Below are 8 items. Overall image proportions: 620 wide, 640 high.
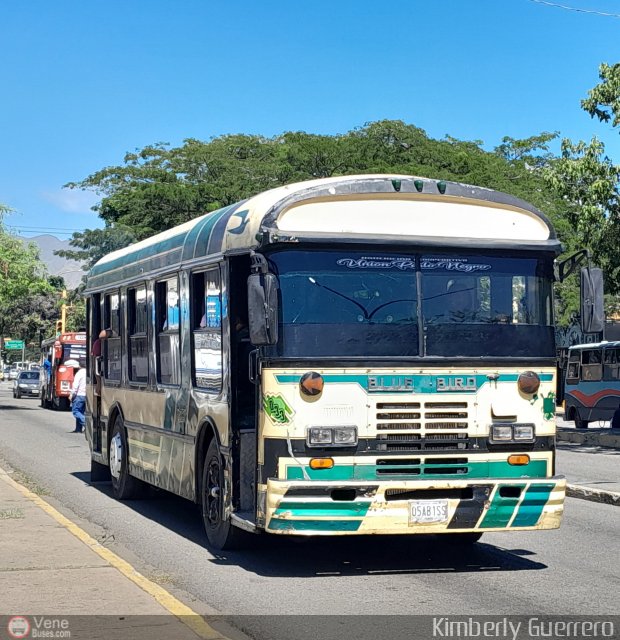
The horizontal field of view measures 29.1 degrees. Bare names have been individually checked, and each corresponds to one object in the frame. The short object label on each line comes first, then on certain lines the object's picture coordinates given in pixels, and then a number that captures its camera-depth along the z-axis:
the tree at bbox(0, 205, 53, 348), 44.84
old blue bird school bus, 9.08
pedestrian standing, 27.70
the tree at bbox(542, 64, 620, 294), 24.59
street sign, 115.50
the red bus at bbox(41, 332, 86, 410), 44.44
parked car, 61.00
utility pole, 58.46
